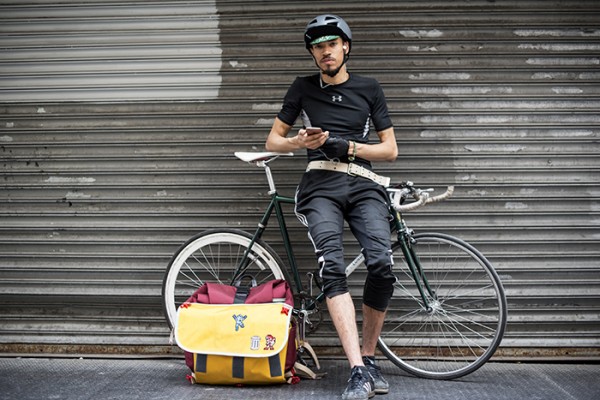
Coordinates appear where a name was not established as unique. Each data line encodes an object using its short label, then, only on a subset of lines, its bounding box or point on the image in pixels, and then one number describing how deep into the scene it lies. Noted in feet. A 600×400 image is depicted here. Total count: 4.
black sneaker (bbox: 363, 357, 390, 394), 13.43
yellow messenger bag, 13.29
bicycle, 14.69
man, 13.17
